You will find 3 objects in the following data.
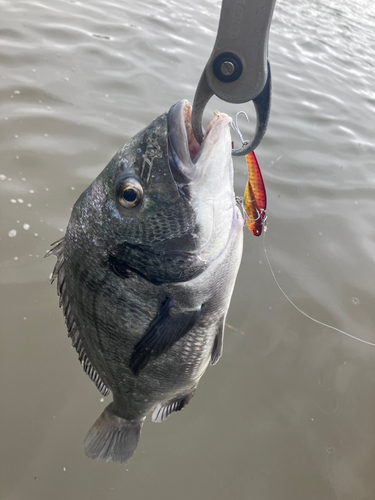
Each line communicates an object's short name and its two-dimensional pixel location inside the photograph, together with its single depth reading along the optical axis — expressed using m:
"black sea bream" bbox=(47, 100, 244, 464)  0.31
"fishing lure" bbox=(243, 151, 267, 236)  0.36
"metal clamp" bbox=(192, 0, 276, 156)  0.24
